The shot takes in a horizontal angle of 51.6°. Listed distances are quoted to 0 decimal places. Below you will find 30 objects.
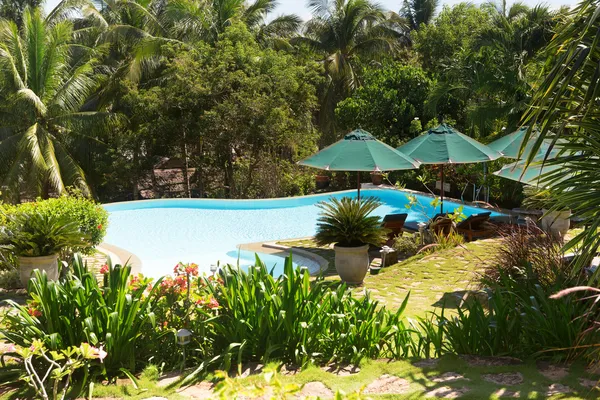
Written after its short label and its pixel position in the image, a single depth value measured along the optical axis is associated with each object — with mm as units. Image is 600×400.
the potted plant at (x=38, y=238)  7984
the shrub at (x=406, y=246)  11969
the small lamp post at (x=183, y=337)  4746
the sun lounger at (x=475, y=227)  12633
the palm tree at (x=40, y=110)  20344
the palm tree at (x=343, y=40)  27781
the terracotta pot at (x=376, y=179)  21641
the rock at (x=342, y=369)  4660
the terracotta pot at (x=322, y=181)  23734
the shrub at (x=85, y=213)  10592
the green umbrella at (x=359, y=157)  12359
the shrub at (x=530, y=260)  6066
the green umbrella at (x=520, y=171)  10864
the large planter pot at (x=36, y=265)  8008
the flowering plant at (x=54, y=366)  3566
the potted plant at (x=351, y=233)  9250
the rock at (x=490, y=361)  4715
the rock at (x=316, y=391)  4195
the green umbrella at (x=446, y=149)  13094
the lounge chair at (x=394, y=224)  12414
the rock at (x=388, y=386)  4234
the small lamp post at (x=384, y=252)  10872
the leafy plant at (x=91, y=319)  4688
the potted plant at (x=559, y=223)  11894
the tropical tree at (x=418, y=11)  39000
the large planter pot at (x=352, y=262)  9328
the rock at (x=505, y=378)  4309
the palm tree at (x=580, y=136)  4656
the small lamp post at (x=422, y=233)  12133
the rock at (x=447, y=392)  4078
